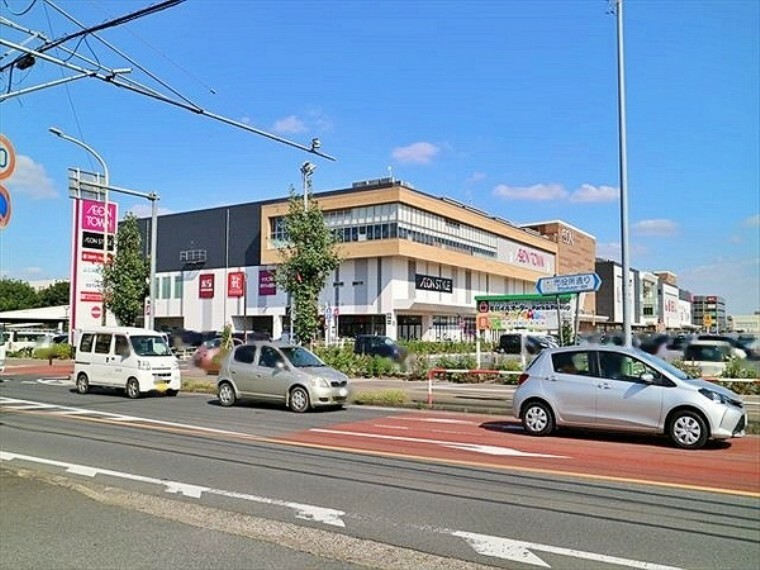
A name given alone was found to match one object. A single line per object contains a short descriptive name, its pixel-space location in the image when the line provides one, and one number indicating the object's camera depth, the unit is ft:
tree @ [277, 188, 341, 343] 90.02
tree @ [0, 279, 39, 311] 320.91
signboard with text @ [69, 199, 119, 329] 123.95
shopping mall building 200.03
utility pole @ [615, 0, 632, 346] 58.90
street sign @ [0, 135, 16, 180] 27.20
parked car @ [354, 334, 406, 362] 110.52
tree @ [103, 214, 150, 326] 115.03
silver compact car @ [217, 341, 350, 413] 54.03
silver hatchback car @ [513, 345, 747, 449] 35.91
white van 67.15
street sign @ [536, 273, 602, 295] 73.26
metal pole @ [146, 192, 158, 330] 85.46
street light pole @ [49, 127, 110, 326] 116.78
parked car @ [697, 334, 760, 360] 77.93
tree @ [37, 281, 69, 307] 325.21
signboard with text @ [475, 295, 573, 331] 83.20
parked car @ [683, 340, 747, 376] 75.25
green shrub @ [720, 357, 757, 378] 65.62
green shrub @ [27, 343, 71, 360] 143.54
